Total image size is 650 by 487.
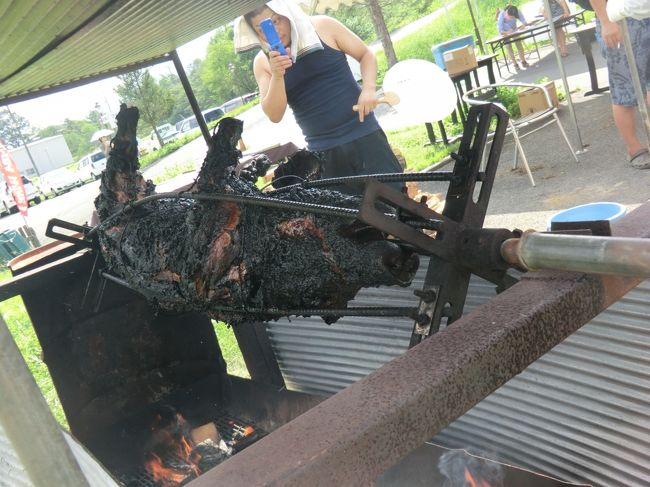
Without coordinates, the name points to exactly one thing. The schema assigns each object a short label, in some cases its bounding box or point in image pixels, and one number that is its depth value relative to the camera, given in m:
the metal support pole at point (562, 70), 6.52
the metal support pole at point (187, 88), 3.94
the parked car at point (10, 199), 31.00
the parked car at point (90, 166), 37.16
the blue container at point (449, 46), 11.77
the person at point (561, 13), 12.87
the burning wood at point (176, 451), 3.28
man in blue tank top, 3.18
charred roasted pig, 1.86
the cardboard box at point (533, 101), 8.31
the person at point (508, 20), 16.91
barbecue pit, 1.11
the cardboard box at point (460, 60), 9.42
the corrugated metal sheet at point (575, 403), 1.94
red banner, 13.18
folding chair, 6.42
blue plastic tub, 3.06
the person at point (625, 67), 4.87
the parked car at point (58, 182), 36.75
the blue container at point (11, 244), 16.59
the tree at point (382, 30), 16.14
